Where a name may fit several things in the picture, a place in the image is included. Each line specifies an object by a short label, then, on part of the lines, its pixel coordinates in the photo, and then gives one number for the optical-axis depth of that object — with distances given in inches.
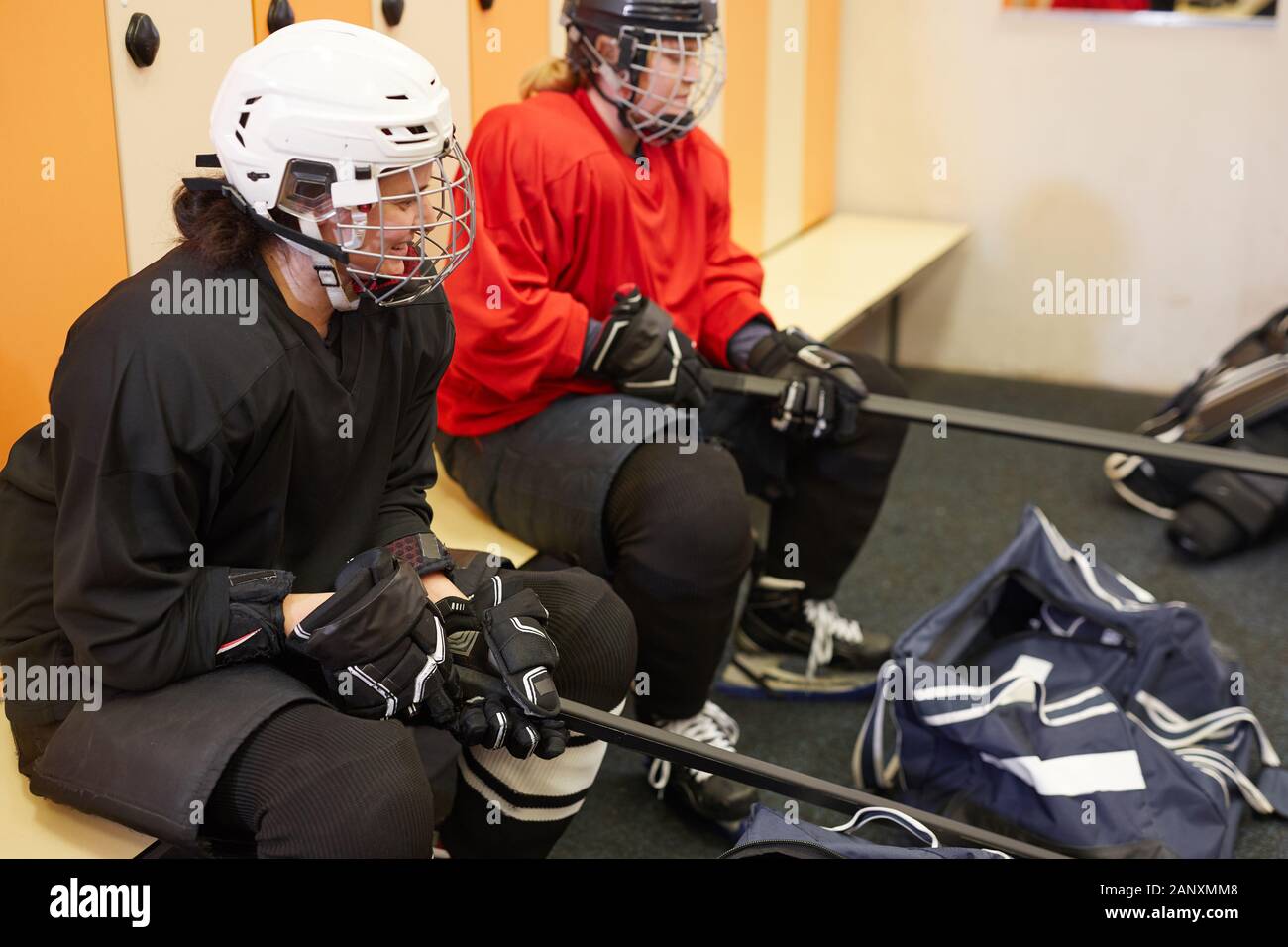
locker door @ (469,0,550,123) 91.0
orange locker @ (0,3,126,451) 63.1
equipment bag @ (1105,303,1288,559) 107.3
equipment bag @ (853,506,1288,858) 73.3
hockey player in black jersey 51.4
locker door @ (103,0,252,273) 68.2
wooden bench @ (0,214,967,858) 54.3
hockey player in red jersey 75.0
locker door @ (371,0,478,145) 83.7
